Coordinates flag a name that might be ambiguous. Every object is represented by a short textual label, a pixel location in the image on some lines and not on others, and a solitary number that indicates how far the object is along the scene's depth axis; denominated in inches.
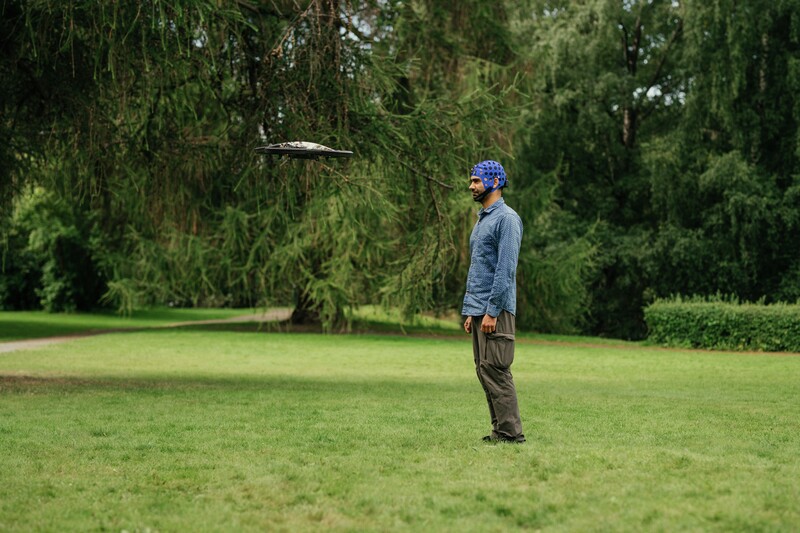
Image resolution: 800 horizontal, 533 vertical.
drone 323.9
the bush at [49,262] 1673.2
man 291.0
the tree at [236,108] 455.2
